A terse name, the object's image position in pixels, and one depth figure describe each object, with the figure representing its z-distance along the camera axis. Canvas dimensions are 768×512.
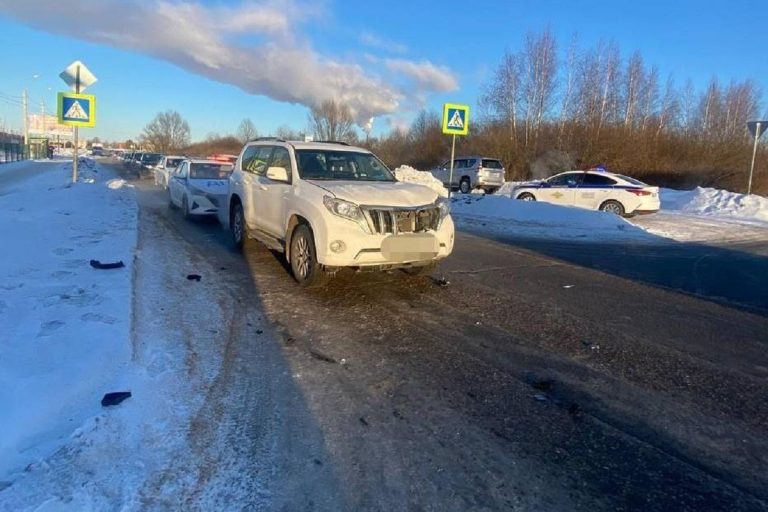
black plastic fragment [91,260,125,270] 6.55
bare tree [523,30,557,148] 41.59
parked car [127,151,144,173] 42.78
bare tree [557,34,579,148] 38.38
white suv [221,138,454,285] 5.96
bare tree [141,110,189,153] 90.12
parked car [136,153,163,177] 37.78
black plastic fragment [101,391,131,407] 3.22
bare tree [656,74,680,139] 40.08
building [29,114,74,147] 100.19
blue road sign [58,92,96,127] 14.88
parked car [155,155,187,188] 22.22
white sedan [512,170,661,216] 16.55
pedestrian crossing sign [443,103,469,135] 15.62
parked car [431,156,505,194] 27.88
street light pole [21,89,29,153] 71.84
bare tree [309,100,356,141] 62.19
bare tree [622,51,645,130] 42.88
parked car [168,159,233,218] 12.22
